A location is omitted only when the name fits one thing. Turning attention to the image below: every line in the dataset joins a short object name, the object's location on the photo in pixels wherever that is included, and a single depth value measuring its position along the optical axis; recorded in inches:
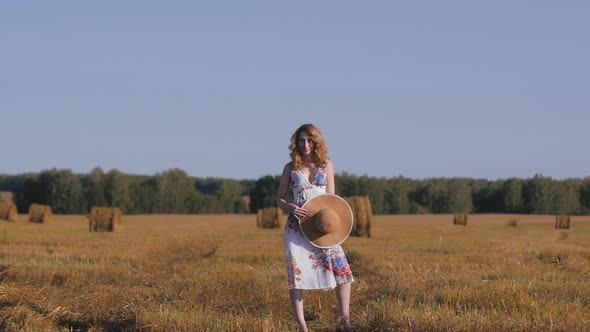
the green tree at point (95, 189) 3206.9
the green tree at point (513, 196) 3211.1
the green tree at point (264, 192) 3189.0
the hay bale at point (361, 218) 1219.9
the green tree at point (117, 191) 3193.9
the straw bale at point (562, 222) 1796.8
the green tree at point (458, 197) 3366.1
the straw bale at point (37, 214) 1685.5
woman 315.9
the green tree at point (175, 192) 3321.9
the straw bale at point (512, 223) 1935.9
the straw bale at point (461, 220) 1951.3
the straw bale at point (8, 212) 1705.2
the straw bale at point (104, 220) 1396.4
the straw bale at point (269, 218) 1555.1
